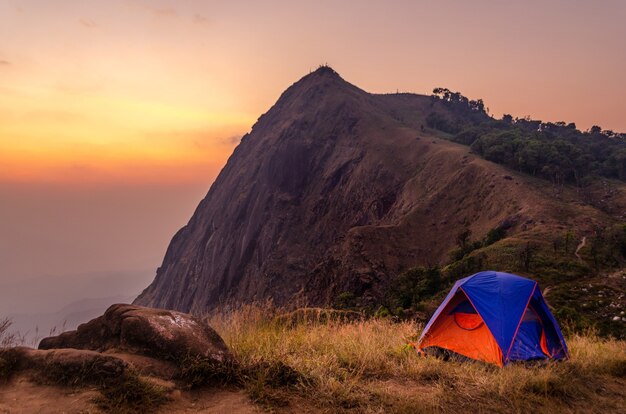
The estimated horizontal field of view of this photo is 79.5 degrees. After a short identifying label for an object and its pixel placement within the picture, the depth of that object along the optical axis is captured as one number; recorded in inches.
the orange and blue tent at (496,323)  305.4
